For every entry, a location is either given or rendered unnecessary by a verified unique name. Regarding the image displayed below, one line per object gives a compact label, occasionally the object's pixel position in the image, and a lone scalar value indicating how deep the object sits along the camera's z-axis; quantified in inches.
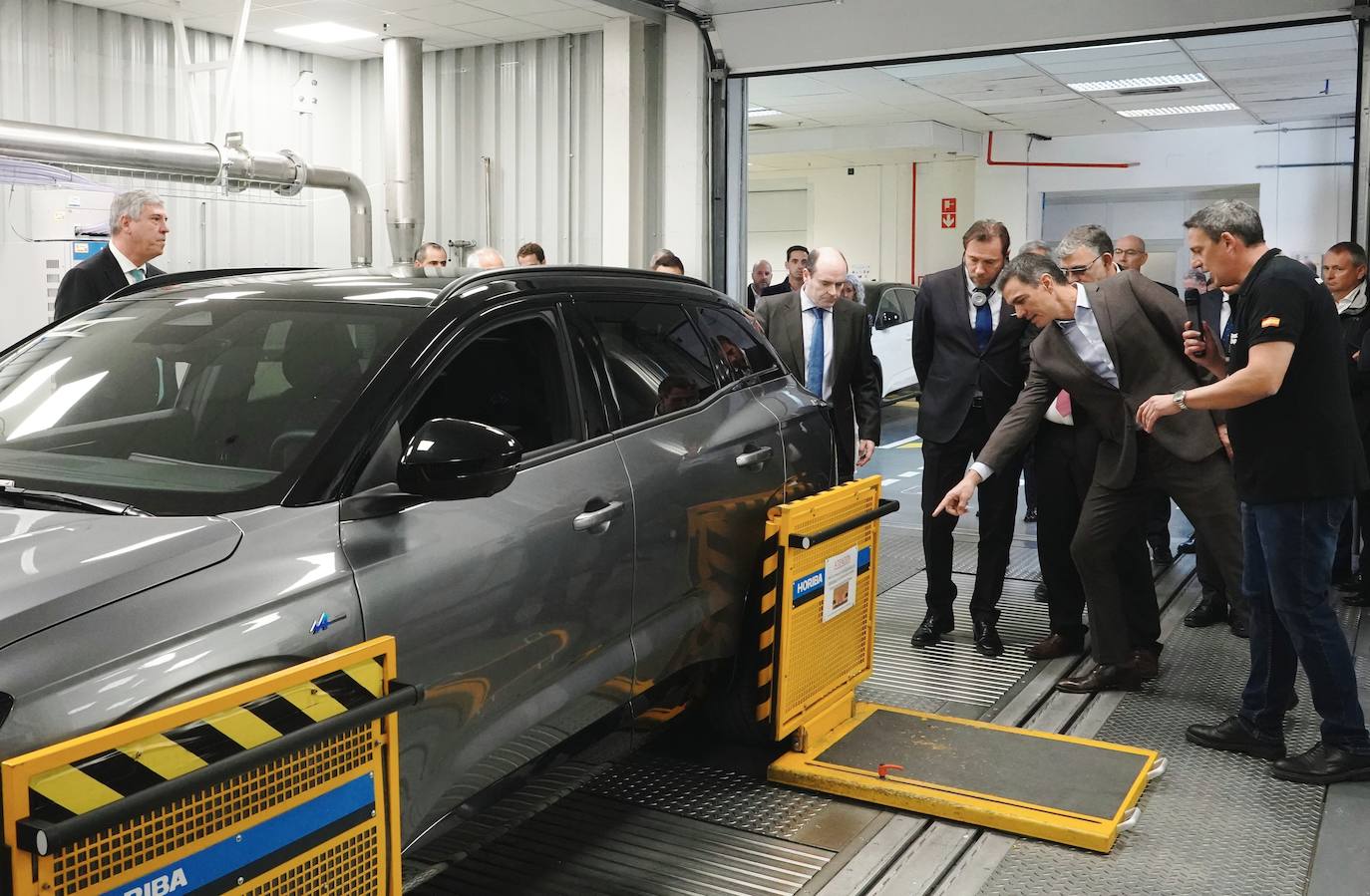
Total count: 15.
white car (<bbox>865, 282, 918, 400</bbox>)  543.2
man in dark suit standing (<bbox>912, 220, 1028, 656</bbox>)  210.2
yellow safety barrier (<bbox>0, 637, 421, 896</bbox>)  67.0
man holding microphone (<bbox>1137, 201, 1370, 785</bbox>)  146.9
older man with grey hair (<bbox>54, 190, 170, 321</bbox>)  209.6
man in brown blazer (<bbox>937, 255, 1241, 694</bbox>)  180.4
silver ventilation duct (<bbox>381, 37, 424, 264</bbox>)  378.0
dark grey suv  80.0
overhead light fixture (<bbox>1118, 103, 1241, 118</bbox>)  637.3
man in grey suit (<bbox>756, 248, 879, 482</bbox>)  223.3
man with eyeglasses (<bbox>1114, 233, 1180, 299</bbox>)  309.6
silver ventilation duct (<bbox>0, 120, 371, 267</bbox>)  279.6
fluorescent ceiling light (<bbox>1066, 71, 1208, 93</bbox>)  534.0
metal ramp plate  143.1
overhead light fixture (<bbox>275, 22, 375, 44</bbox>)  373.4
